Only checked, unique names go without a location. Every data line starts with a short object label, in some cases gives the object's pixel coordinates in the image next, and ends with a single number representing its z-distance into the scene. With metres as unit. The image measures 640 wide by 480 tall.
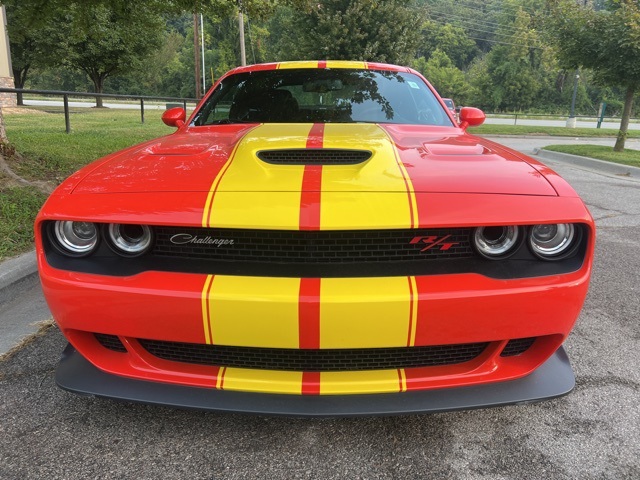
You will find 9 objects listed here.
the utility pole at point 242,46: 23.35
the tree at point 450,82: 62.75
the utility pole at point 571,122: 27.12
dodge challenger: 1.45
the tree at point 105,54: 29.30
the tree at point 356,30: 21.41
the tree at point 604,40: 10.46
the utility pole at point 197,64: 30.27
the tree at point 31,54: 28.53
